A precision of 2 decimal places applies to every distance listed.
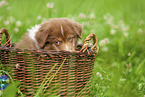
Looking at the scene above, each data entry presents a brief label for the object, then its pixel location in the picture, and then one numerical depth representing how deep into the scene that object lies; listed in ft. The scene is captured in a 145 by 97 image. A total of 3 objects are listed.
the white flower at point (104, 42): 15.05
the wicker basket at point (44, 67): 8.14
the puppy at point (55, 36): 11.09
